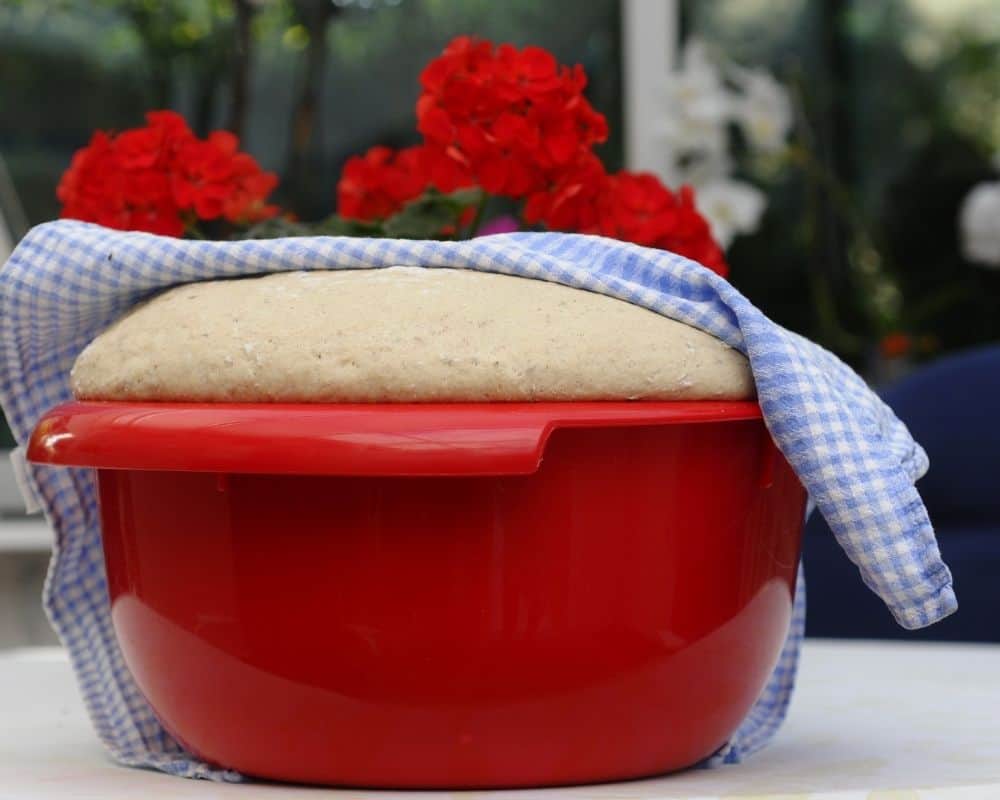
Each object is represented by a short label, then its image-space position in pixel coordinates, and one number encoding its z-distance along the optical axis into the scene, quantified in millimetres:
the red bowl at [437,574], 892
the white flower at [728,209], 2773
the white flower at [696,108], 2745
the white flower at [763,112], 2788
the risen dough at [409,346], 898
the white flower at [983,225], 2934
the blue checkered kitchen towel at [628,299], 936
